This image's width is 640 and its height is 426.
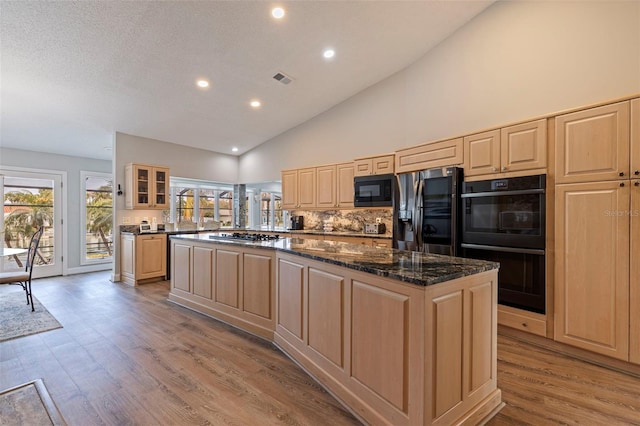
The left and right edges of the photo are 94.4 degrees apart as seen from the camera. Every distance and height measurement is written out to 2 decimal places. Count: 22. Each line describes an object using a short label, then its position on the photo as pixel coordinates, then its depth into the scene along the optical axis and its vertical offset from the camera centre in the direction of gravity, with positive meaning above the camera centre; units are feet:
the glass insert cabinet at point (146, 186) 17.65 +1.47
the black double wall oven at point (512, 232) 8.97 -0.76
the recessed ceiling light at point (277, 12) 9.65 +6.54
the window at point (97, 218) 20.70 -0.55
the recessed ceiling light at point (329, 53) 12.21 +6.54
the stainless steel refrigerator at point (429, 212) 10.96 -0.10
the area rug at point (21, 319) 10.19 -4.17
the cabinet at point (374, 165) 14.60 +2.27
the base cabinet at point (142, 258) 17.03 -2.82
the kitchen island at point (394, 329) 4.83 -2.34
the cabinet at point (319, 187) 16.74 +1.38
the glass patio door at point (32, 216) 17.62 -0.34
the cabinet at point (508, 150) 9.03 +1.96
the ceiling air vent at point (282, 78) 13.58 +6.17
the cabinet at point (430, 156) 11.23 +2.19
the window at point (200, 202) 21.65 +0.59
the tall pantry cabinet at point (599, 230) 7.34 -0.55
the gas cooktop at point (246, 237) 11.21 -1.09
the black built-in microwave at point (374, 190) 14.53 +0.98
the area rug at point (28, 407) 5.79 -4.11
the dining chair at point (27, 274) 12.12 -2.70
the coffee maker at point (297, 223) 20.18 -0.91
